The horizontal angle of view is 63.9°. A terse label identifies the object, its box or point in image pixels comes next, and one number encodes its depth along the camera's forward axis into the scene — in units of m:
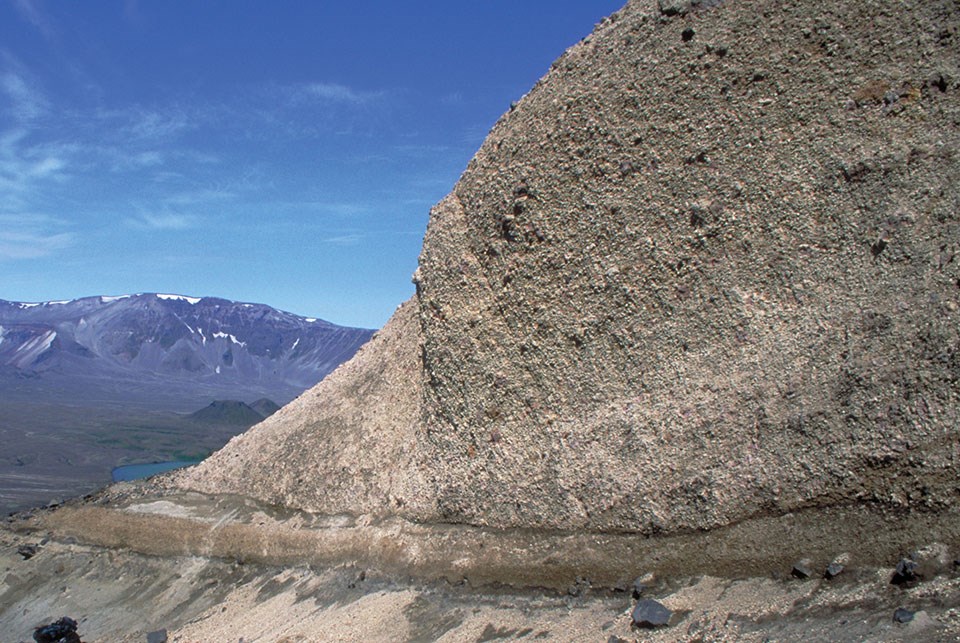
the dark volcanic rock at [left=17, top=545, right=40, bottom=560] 14.55
